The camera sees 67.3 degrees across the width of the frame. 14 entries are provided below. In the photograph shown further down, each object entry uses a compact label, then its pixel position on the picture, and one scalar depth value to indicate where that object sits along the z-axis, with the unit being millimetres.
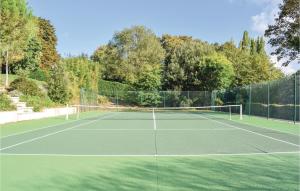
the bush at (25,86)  13922
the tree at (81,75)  17501
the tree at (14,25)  11149
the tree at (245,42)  35569
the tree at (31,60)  19991
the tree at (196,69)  23501
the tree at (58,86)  15582
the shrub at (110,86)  26426
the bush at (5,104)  10182
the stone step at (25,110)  11089
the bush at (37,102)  12553
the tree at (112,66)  31159
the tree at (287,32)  13496
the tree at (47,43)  25628
